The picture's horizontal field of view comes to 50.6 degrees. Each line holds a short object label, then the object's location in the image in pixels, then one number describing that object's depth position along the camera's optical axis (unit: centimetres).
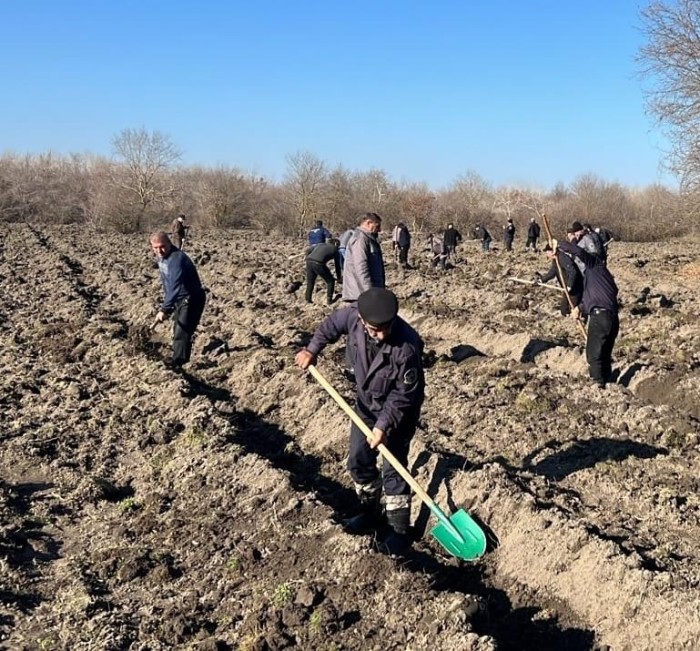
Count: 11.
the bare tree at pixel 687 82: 1878
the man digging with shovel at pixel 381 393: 455
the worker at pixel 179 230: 2042
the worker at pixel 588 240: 805
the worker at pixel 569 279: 912
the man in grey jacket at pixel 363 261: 752
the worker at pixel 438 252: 2070
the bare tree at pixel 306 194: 4225
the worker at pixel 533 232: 2728
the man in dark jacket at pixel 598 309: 777
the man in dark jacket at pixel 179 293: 873
